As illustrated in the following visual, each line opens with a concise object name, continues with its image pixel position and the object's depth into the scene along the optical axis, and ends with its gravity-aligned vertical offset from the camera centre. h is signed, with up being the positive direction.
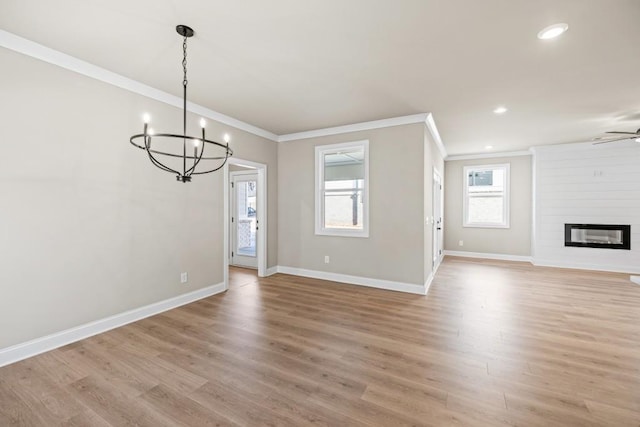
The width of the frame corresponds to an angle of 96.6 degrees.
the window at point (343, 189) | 4.92 +0.41
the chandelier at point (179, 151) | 2.60 +0.80
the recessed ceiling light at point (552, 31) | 2.23 +1.46
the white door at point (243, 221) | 6.36 -0.22
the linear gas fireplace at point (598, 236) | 5.93 -0.50
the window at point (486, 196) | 7.33 +0.43
